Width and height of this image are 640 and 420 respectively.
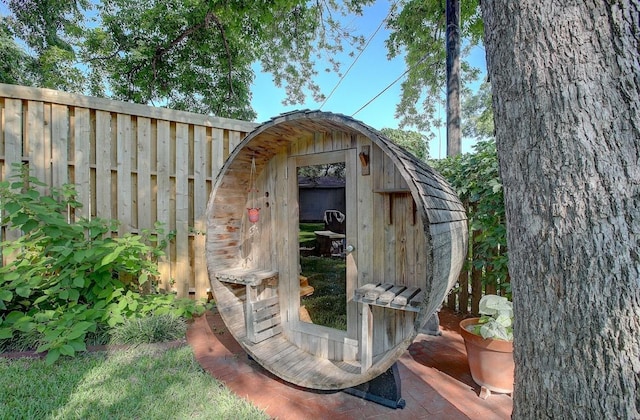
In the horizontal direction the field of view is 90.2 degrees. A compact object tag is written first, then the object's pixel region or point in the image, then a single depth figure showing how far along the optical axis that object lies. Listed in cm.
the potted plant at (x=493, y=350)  228
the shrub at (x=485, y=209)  337
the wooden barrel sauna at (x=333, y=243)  211
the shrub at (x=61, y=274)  289
